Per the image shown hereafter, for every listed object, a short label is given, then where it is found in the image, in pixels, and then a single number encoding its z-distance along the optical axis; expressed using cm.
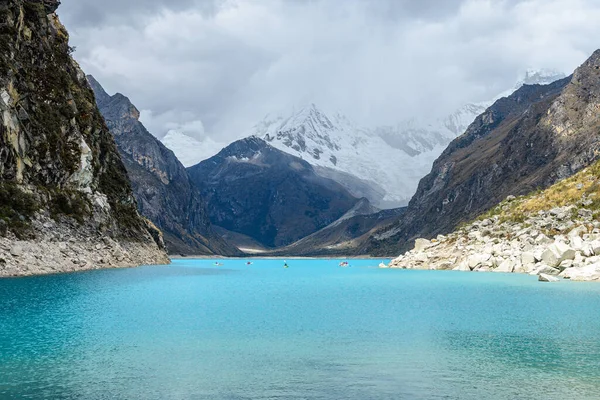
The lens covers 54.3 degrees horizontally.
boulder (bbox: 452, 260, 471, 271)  10863
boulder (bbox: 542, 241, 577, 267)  7831
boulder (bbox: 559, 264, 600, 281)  7000
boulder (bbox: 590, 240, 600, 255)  7638
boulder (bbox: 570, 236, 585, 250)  7974
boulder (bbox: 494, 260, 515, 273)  9344
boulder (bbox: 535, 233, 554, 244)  9156
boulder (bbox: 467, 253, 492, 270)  10412
